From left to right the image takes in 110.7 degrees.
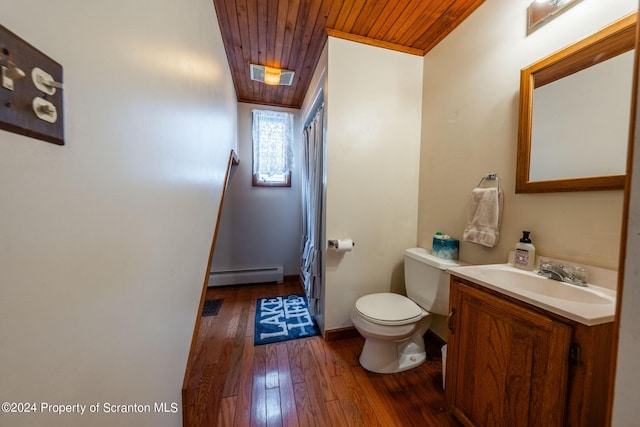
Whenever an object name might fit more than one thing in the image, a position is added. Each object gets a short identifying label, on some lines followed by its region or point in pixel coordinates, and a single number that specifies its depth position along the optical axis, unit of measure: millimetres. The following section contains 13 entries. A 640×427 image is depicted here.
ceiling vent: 2119
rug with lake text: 1836
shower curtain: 1907
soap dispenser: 1092
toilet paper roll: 1683
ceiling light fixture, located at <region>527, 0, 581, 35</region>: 1001
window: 2791
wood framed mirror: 852
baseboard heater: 2785
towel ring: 1282
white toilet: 1371
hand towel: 1257
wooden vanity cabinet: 673
